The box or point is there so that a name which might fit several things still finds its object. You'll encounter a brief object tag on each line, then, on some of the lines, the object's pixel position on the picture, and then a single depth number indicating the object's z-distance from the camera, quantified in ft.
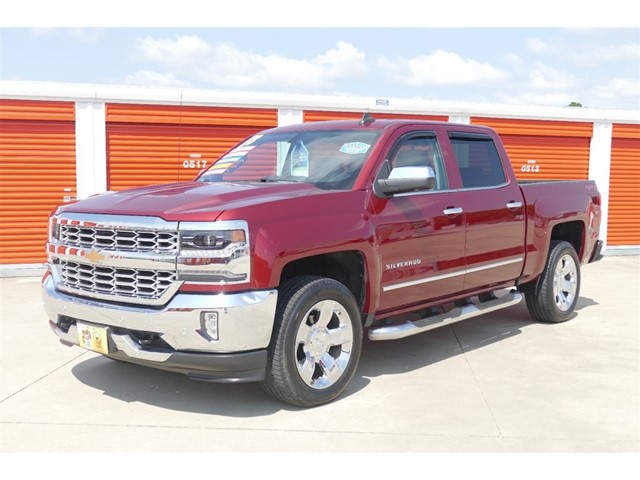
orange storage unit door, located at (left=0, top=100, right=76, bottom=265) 35.24
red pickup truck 13.12
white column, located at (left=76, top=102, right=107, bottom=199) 35.91
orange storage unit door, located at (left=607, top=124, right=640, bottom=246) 46.32
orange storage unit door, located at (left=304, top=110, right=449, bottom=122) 39.60
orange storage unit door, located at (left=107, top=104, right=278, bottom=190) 36.88
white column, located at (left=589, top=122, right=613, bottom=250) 45.73
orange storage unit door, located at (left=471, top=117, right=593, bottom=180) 44.16
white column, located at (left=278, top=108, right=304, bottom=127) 39.19
